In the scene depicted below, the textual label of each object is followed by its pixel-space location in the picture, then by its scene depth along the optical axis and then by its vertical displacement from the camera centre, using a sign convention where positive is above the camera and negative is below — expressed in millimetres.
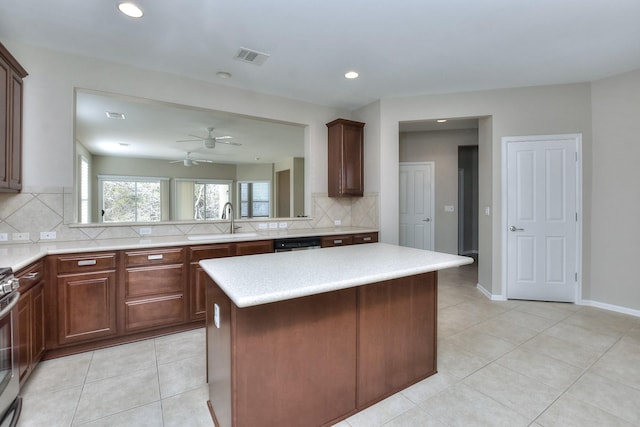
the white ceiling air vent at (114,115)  4547 +1559
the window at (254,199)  9328 +452
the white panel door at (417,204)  5953 +178
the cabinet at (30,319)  1894 -727
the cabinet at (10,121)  2252 +749
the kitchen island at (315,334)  1355 -655
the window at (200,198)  8633 +478
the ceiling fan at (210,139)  5652 +1486
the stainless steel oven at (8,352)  1489 -745
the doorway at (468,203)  6949 +231
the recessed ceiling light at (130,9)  2146 +1516
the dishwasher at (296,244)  3338 -354
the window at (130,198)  7598 +421
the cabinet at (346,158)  4211 +797
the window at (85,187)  6365 +608
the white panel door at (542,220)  3617 -92
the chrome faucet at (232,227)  3612 -171
